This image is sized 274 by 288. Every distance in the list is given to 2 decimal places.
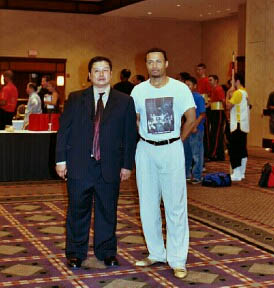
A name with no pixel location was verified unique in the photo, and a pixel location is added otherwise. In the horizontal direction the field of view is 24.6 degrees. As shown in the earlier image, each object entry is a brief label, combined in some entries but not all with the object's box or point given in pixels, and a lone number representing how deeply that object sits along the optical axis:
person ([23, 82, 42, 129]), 11.18
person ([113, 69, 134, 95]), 10.52
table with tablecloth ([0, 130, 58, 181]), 9.35
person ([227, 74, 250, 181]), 9.28
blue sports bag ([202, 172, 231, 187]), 9.00
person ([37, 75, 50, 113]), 13.11
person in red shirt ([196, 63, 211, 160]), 12.57
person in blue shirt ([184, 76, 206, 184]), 9.27
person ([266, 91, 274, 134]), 12.77
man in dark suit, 4.60
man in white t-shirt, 4.49
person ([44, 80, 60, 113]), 12.10
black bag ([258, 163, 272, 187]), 9.04
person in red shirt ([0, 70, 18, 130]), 13.28
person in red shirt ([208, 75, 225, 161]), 12.45
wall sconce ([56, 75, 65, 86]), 21.27
